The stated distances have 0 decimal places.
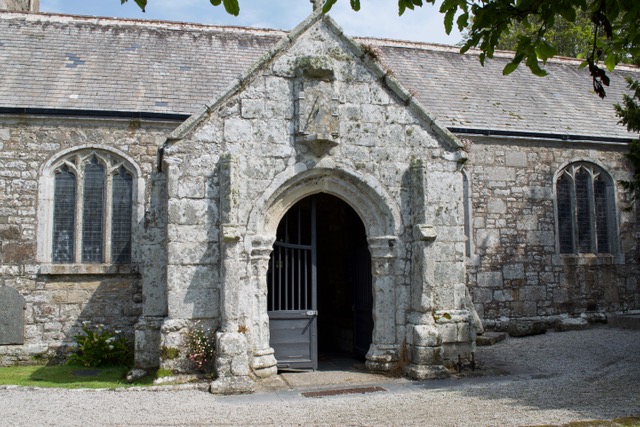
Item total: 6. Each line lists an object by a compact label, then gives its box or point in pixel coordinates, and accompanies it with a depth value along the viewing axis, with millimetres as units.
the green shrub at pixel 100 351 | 10797
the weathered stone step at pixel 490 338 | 11883
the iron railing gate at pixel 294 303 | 8812
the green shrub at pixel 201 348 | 7840
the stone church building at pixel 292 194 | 8188
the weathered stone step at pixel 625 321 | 12711
